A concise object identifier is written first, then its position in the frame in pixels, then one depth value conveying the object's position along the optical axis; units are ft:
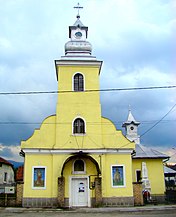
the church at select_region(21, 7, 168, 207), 54.59
